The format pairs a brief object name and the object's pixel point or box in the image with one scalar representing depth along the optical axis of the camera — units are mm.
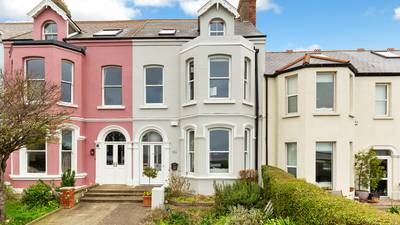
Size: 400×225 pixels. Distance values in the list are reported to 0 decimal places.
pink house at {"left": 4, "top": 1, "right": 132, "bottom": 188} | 17609
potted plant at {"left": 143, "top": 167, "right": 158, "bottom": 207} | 15617
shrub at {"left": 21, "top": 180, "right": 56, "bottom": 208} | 15172
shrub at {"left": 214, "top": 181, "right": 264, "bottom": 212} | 13297
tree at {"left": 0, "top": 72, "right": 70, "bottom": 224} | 11492
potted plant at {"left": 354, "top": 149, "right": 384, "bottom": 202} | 18312
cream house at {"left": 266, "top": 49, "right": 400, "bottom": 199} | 17031
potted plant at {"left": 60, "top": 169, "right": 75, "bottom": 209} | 15219
